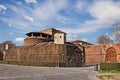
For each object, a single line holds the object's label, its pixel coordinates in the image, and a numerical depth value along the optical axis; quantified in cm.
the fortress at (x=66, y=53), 1976
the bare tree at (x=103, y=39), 3662
